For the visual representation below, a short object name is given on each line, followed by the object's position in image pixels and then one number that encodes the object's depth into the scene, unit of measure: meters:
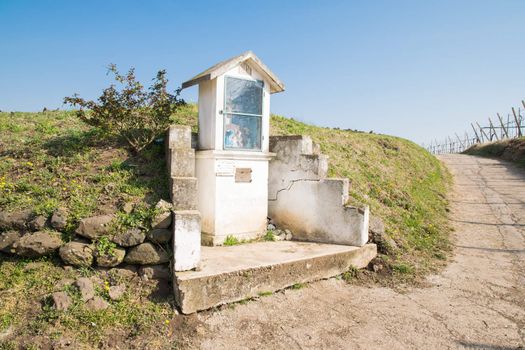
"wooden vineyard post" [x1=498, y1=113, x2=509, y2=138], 29.25
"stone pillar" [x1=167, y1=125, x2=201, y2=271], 4.64
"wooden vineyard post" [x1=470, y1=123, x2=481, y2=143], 36.64
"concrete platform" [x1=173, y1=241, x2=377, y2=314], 4.43
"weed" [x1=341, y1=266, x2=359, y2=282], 6.00
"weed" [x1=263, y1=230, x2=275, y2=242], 6.76
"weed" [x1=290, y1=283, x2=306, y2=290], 5.34
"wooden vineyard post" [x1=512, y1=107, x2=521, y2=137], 26.14
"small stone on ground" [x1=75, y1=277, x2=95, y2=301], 4.16
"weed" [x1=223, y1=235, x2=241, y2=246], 6.26
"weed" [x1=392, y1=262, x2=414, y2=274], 6.36
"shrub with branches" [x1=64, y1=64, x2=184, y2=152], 6.45
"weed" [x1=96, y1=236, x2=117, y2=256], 4.52
